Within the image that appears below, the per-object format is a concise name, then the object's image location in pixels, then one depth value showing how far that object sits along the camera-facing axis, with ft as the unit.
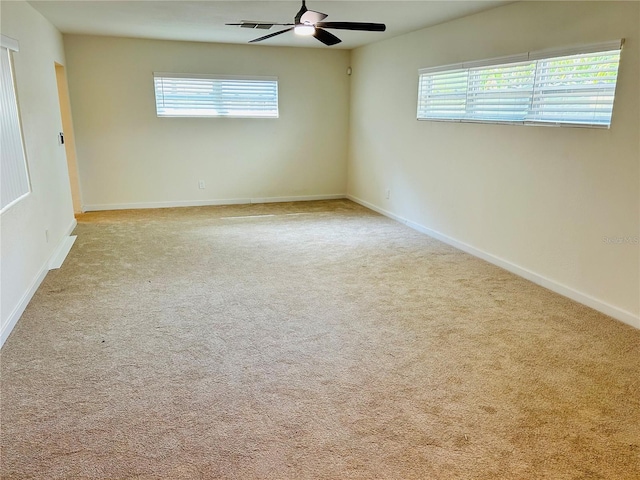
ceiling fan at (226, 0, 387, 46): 10.42
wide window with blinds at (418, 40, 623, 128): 10.18
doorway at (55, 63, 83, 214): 18.67
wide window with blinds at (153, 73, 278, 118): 20.48
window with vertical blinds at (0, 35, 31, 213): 10.00
